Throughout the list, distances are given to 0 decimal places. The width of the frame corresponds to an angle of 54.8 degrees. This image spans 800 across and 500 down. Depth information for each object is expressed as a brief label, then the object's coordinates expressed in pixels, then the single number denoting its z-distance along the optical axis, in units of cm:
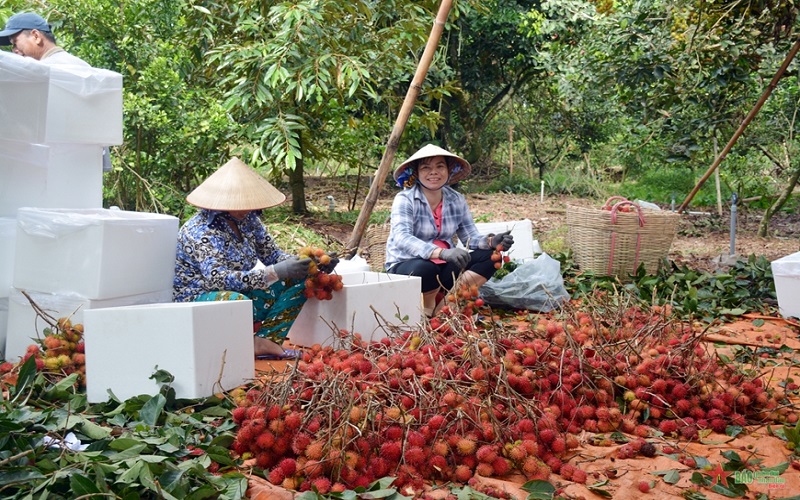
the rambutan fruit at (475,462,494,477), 200
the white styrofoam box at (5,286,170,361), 286
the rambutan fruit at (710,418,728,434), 241
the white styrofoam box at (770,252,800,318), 393
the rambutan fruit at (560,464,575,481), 205
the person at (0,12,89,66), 364
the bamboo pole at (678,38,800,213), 425
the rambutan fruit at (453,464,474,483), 197
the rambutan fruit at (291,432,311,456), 194
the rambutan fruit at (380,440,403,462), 198
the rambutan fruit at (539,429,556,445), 212
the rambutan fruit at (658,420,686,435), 238
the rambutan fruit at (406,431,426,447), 199
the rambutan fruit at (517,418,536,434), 211
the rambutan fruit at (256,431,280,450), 196
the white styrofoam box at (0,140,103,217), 312
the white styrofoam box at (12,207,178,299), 283
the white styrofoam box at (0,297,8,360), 310
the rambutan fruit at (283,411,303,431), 197
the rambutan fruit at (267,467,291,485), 192
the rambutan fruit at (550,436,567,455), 211
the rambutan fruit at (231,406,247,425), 207
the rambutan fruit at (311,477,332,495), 183
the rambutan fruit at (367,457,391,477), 194
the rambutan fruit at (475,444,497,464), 201
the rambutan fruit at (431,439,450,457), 200
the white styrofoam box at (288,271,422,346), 326
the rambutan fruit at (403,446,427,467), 196
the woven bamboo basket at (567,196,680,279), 473
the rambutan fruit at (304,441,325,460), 190
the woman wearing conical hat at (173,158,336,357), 298
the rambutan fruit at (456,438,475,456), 201
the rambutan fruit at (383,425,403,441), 202
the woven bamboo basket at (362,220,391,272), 486
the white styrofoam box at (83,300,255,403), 246
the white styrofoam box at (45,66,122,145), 313
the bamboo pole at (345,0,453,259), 397
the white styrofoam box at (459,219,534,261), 501
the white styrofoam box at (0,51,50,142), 302
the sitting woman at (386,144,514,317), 373
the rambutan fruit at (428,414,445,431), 205
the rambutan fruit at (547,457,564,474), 209
